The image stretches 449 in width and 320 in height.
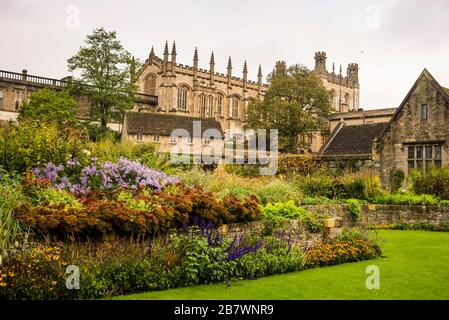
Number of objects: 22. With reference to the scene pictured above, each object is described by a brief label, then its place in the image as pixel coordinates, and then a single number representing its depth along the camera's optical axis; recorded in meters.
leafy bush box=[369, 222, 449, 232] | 18.16
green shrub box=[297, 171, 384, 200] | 20.42
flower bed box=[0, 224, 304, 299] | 6.55
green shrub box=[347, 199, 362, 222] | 16.95
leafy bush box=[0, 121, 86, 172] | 11.46
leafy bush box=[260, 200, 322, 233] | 10.69
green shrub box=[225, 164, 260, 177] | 25.13
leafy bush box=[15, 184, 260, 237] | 7.33
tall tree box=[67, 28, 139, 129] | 46.44
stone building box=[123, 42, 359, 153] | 71.56
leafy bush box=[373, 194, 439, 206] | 19.36
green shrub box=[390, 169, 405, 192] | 27.05
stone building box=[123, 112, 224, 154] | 41.81
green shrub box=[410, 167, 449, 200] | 21.03
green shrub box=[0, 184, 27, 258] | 6.75
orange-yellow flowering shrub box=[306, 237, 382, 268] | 10.16
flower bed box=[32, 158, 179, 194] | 10.91
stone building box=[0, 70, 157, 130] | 56.16
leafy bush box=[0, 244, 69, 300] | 6.37
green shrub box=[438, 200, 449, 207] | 19.07
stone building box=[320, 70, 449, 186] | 28.02
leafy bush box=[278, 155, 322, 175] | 32.03
